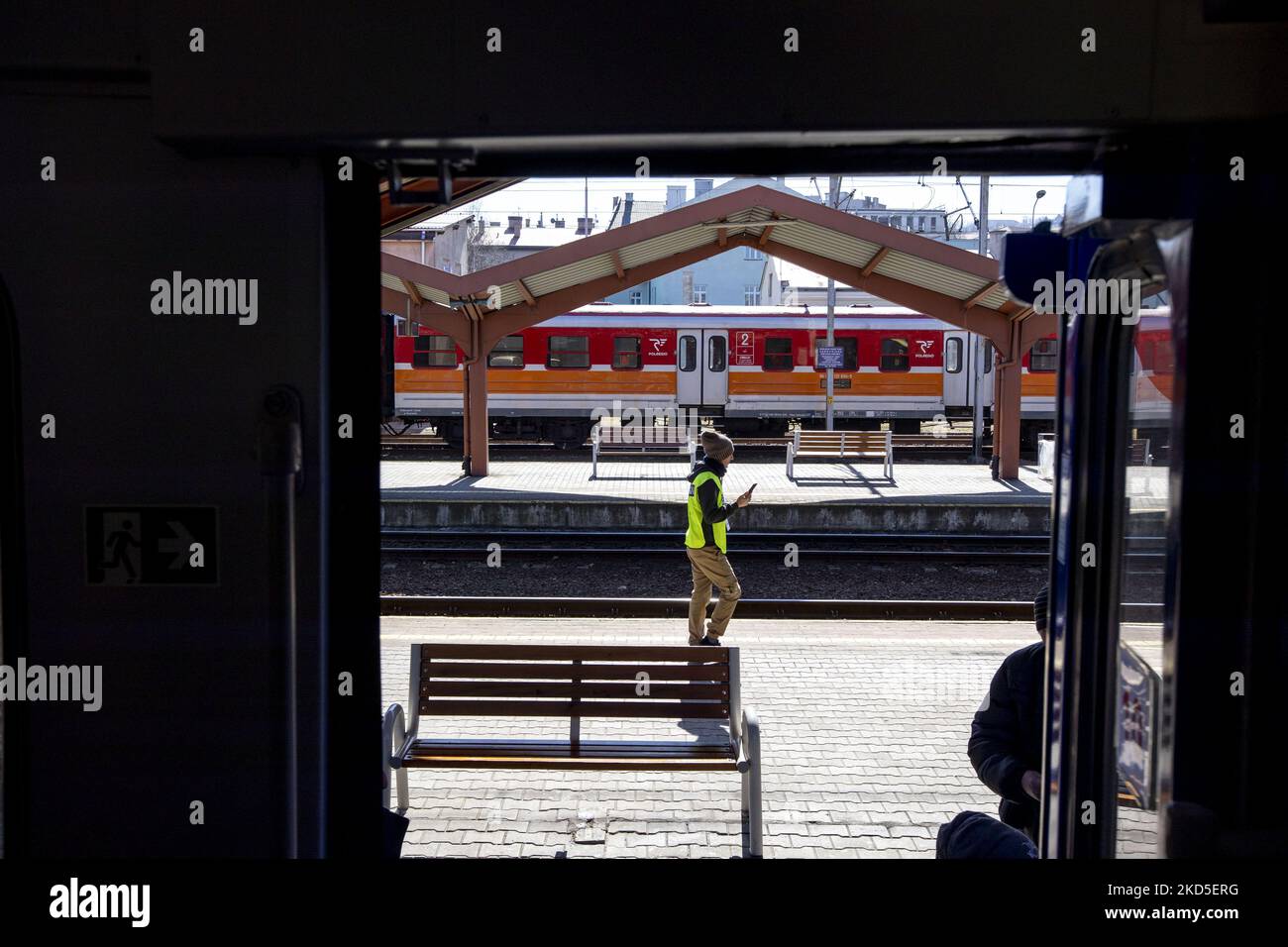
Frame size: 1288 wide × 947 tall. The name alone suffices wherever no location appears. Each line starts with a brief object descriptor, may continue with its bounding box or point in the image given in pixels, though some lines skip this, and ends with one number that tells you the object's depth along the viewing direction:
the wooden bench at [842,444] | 17.69
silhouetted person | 3.18
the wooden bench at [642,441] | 20.52
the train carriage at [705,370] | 23.25
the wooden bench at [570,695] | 4.55
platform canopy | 12.63
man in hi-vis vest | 6.89
